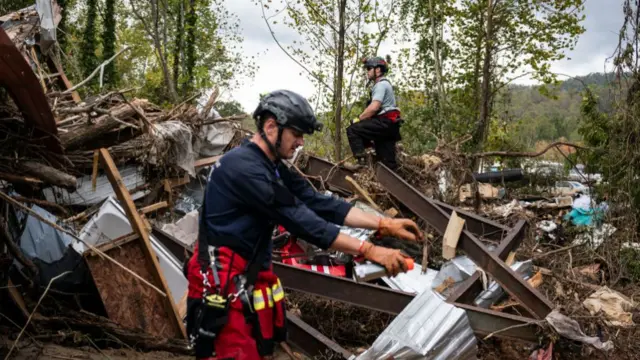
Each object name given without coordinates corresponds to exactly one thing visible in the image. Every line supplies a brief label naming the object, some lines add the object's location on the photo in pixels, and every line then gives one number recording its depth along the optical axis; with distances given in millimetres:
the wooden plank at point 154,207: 6729
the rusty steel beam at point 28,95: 3359
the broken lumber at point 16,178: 3740
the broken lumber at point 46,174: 3840
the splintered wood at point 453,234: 5094
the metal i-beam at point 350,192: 6493
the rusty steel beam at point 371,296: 4730
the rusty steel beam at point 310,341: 4578
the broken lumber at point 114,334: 5051
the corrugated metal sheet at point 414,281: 5949
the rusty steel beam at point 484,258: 4879
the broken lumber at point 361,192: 7133
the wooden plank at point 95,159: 4758
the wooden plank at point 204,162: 7688
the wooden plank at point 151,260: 5172
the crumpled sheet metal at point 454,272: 5898
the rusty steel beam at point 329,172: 7914
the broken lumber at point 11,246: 4348
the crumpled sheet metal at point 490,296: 5418
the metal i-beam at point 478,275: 5070
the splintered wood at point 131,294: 5293
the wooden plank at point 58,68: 6031
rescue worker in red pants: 3074
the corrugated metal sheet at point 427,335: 4199
